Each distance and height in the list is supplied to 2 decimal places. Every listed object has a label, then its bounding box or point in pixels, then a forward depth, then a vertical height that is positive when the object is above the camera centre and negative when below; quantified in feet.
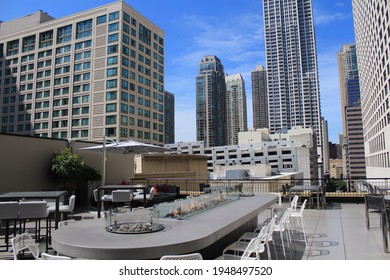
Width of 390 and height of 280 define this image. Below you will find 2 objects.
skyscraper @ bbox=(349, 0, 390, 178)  112.47 +36.81
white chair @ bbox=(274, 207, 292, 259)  14.55 -2.63
